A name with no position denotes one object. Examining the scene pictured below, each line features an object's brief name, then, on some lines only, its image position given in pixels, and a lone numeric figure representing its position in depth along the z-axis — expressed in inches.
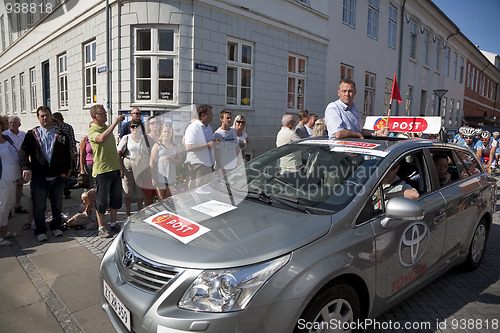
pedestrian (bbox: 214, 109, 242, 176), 222.1
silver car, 74.5
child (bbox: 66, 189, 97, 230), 205.0
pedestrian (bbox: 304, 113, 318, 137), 317.7
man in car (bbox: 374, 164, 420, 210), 103.3
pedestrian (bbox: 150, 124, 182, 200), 197.8
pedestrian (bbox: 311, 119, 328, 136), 267.7
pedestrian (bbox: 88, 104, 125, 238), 185.2
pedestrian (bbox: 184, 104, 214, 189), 207.2
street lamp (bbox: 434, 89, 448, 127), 574.9
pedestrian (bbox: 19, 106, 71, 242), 181.2
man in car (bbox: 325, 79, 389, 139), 163.0
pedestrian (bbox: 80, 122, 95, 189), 209.5
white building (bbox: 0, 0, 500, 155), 343.3
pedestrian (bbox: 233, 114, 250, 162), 261.1
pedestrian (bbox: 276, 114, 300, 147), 268.5
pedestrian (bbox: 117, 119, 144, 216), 206.8
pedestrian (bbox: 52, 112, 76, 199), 263.7
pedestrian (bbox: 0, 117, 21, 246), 177.3
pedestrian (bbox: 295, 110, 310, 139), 304.7
